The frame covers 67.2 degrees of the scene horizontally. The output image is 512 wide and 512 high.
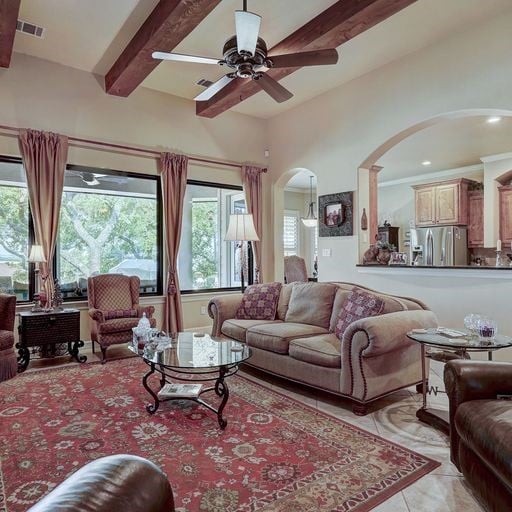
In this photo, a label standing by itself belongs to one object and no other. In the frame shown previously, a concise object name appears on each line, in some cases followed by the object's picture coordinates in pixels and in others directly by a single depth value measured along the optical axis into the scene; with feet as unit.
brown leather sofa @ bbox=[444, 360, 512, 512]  5.19
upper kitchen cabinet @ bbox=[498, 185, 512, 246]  22.02
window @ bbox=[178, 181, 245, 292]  19.57
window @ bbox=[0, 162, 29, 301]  14.85
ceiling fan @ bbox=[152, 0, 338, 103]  9.47
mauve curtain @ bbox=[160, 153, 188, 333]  17.85
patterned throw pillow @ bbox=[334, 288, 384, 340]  10.74
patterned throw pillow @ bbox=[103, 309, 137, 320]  14.85
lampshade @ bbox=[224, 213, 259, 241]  15.33
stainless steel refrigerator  24.02
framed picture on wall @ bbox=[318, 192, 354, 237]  16.99
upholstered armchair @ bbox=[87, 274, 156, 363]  14.15
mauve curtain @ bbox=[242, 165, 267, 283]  20.71
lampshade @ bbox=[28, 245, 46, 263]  14.01
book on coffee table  9.75
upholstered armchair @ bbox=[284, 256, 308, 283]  23.77
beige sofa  9.37
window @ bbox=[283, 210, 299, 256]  33.01
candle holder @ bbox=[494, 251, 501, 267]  14.35
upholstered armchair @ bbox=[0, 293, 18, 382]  11.89
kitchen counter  12.12
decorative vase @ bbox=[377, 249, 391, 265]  15.89
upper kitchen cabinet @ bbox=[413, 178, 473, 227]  24.18
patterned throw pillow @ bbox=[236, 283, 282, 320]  14.35
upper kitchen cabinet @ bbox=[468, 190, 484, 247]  23.84
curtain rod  14.62
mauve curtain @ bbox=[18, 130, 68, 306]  14.65
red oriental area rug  6.33
